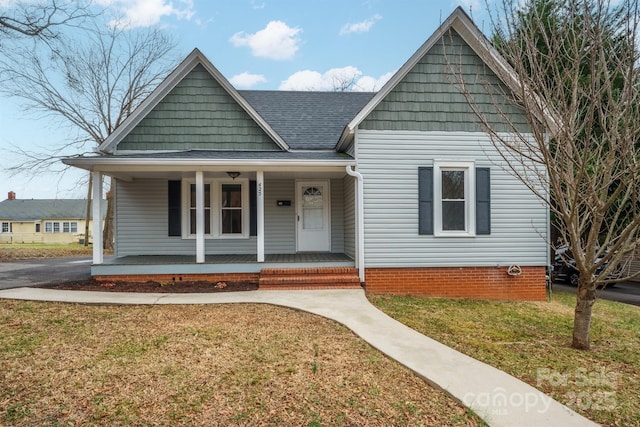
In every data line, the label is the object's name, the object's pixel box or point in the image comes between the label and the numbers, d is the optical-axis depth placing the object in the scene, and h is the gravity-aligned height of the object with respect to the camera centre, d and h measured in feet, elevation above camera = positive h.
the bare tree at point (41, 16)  44.65 +25.81
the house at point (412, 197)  26.84 +2.00
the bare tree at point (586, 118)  13.51 +4.09
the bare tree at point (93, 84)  62.69 +25.58
